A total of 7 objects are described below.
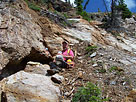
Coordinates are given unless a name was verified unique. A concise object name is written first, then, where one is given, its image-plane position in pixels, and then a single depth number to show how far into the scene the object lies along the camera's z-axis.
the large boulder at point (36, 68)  5.16
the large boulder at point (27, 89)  3.56
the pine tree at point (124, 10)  17.89
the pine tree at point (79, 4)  22.37
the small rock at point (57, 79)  4.46
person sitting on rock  5.21
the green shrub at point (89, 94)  3.34
